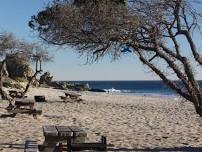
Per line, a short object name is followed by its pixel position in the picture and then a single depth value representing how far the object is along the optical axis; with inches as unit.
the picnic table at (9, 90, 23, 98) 1230.3
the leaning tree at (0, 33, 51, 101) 1243.2
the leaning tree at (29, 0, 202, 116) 428.5
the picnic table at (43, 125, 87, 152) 367.2
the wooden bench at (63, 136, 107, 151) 353.7
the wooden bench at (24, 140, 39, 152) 313.6
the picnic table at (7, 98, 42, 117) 754.2
